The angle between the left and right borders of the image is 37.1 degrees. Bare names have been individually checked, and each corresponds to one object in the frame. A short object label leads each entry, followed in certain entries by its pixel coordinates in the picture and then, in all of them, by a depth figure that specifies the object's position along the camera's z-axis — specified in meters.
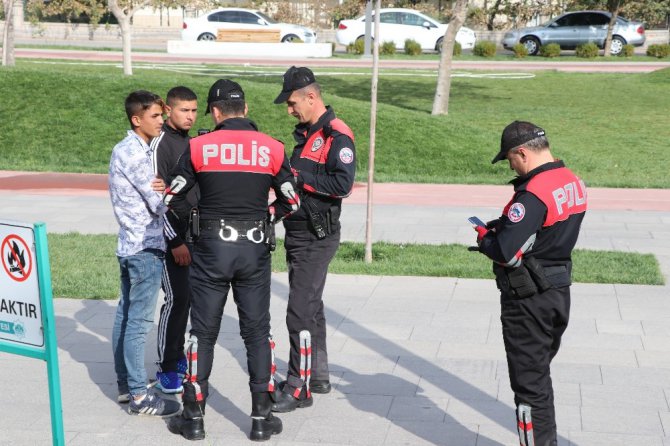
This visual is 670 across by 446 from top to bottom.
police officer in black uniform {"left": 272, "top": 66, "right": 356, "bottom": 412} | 6.13
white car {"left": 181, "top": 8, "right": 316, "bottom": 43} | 38.31
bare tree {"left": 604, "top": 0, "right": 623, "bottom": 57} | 36.44
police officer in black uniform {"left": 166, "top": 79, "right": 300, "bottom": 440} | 5.51
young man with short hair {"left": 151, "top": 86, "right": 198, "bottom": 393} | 6.16
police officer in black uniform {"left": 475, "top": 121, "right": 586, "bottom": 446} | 4.87
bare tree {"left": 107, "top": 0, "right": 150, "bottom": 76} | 21.86
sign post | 4.39
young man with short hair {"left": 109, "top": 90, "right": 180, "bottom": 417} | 5.98
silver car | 37.47
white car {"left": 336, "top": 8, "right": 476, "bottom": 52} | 37.88
